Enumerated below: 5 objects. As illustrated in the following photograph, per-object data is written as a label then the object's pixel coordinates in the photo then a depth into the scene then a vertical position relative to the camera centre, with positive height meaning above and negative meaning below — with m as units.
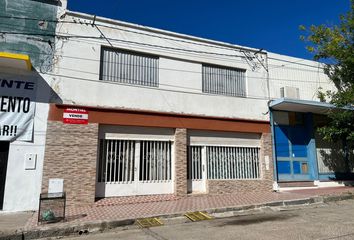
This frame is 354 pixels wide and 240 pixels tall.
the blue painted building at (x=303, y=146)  14.45 +1.19
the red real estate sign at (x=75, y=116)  10.70 +1.96
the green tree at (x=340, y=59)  13.60 +5.16
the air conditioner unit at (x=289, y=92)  15.05 +3.90
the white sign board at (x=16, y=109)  10.00 +2.09
